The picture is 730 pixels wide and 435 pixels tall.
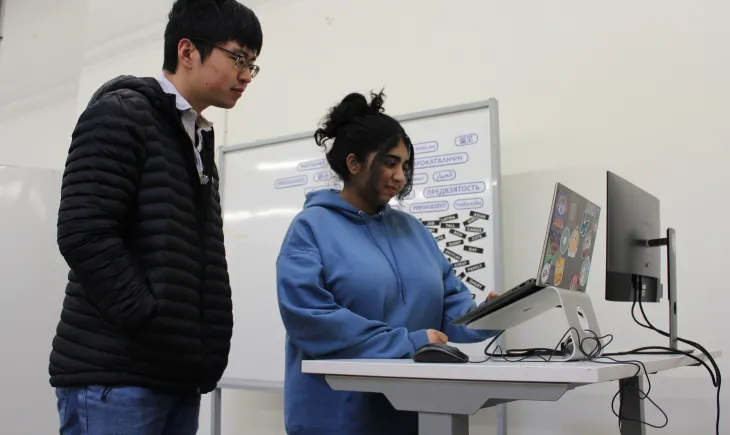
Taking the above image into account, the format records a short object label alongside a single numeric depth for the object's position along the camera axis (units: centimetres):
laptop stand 121
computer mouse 110
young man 105
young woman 128
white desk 96
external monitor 157
